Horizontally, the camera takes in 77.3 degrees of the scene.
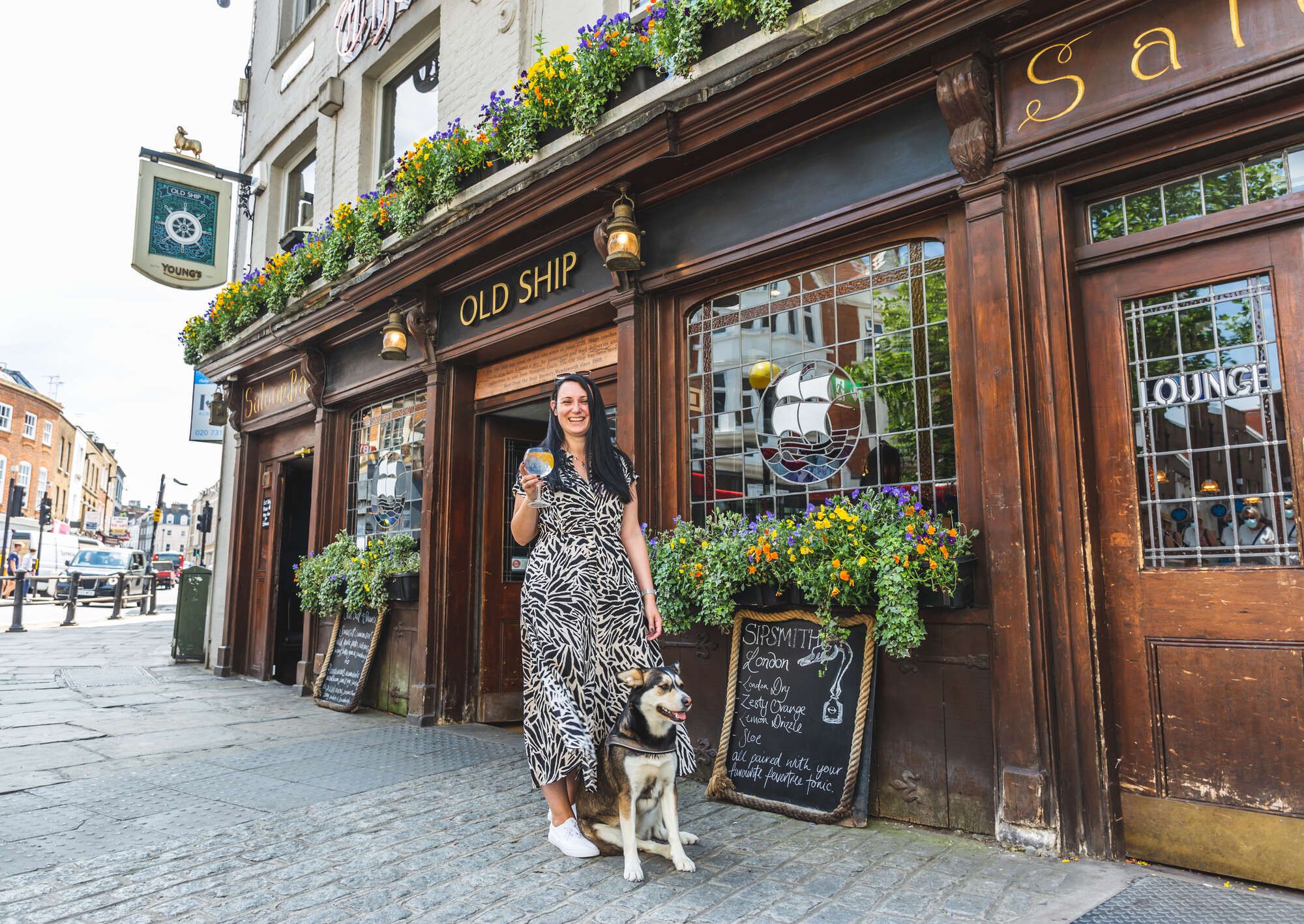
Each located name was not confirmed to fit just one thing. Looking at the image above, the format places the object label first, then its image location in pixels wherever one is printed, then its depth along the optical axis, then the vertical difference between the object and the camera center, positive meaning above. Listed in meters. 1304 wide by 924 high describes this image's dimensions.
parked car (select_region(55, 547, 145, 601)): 29.50 -0.12
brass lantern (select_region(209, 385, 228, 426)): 11.70 +2.25
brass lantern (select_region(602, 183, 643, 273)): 5.32 +2.11
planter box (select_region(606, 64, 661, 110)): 5.57 +3.29
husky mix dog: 3.16 -0.77
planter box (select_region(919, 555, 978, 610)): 3.73 -0.15
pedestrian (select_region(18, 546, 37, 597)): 32.31 +0.12
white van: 37.00 +0.99
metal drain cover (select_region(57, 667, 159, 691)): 9.63 -1.36
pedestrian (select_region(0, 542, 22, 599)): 32.12 -0.14
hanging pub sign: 10.30 +4.38
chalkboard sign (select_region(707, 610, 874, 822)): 4.01 -0.79
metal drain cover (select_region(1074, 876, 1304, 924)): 2.75 -1.20
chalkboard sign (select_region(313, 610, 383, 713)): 7.74 -0.93
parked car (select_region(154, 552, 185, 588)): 47.38 +0.03
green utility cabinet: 12.06 -0.76
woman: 3.49 -0.17
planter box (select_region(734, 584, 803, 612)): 4.32 -0.18
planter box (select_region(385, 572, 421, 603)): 7.39 -0.19
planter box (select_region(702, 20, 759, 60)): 4.91 +3.21
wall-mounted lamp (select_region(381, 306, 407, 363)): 7.57 +2.09
